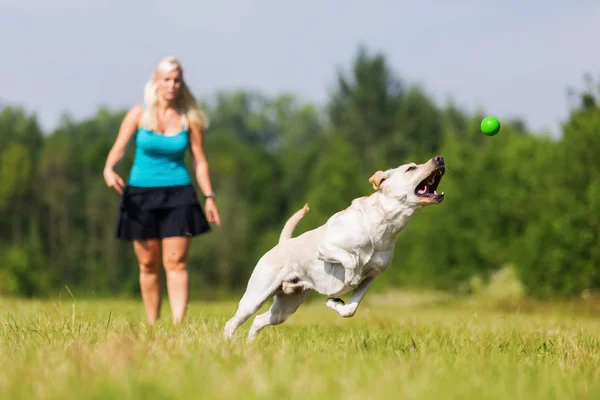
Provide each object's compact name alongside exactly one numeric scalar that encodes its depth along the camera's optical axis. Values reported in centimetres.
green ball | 1370
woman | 1580
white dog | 1116
